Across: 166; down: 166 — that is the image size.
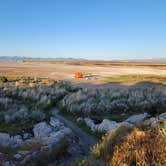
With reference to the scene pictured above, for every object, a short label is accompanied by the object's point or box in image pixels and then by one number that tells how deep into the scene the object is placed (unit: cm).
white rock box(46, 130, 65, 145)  589
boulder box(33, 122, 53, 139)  738
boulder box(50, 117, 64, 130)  818
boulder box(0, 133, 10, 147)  624
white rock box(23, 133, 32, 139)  728
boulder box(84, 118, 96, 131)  812
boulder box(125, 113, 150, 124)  726
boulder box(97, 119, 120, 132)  780
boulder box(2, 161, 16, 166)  476
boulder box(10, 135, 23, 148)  618
